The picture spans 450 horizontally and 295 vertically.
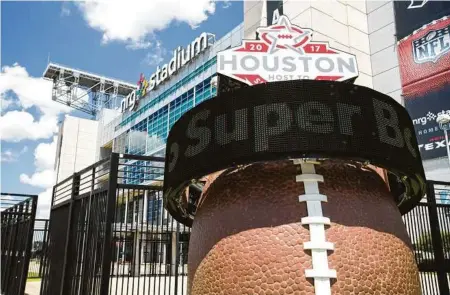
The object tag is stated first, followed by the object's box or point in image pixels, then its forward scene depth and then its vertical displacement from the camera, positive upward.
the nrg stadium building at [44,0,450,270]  27.81 +16.55
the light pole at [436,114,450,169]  18.22 +6.30
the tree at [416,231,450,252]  9.86 +0.60
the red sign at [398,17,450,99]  27.97 +13.79
